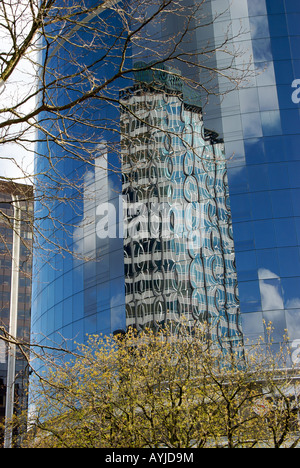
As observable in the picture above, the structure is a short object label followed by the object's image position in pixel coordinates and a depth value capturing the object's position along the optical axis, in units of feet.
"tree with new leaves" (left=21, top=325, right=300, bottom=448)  63.00
